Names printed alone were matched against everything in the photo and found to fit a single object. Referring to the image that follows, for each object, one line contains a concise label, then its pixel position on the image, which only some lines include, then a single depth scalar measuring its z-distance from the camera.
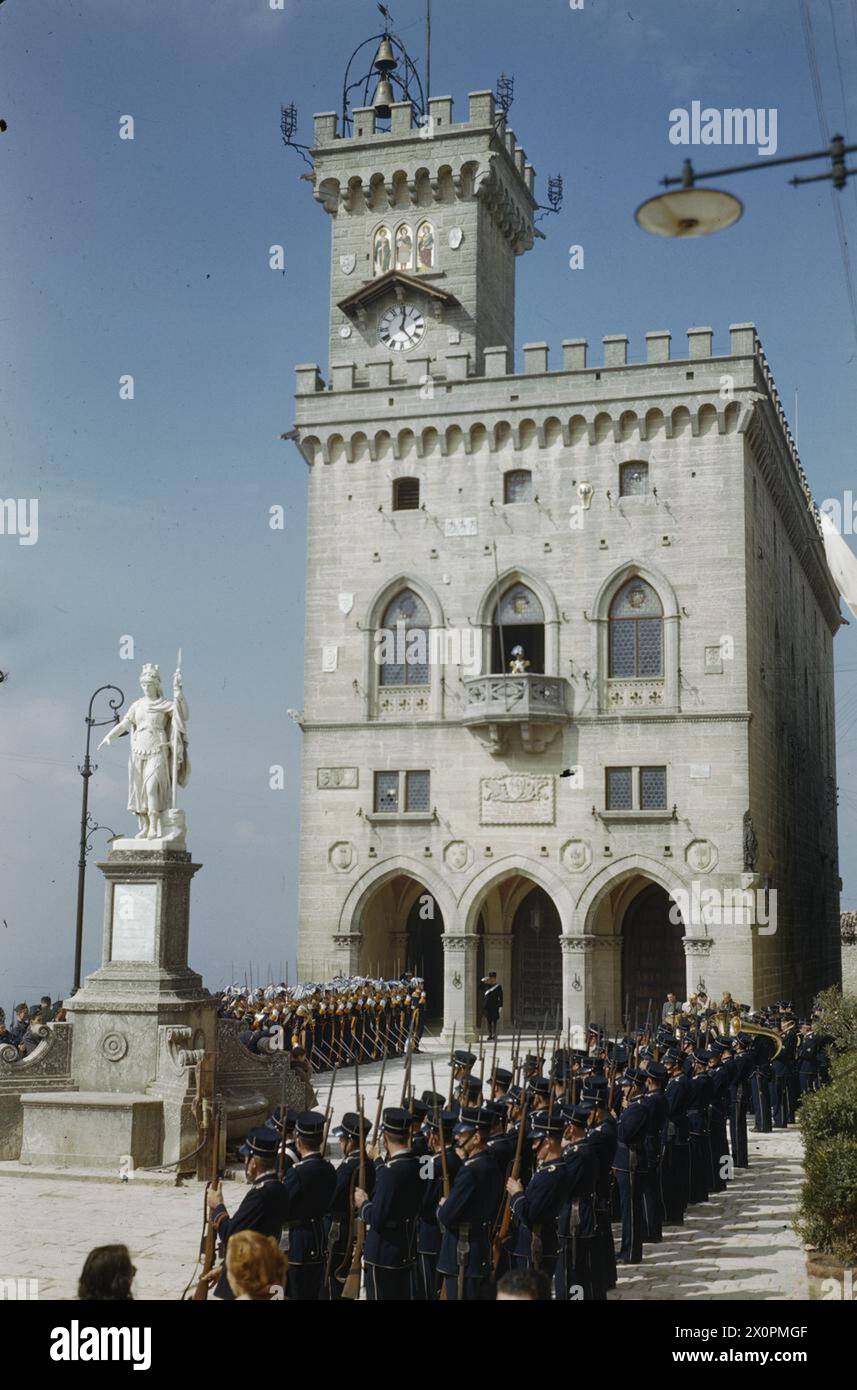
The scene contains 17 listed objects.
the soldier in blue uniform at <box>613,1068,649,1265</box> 12.73
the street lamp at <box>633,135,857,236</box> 7.77
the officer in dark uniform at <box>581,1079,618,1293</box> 11.10
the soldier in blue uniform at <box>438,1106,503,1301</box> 9.37
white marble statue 17.47
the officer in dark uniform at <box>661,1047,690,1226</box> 14.42
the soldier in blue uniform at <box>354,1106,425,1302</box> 9.36
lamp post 28.34
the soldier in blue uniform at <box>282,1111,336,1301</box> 9.22
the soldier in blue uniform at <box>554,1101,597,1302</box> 10.43
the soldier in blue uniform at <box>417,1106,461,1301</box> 9.98
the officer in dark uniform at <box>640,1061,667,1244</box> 13.43
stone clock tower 38.34
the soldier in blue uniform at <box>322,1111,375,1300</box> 9.91
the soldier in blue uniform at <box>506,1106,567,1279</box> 9.84
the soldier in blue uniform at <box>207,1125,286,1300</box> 8.38
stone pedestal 15.66
